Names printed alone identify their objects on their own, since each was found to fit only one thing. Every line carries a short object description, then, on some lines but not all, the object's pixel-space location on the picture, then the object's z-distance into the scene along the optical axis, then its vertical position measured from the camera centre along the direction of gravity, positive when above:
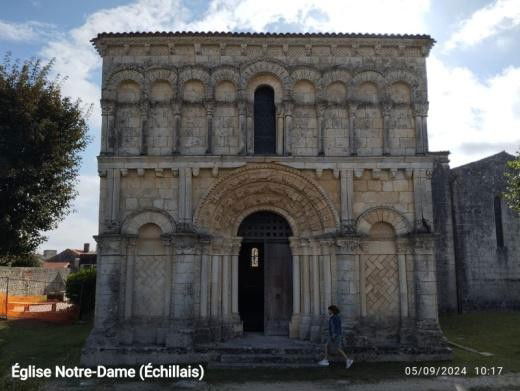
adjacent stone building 20.20 +1.26
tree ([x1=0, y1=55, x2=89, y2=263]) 17.84 +4.60
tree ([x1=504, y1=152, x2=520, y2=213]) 14.18 +2.55
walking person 11.42 -1.57
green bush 21.77 -0.91
